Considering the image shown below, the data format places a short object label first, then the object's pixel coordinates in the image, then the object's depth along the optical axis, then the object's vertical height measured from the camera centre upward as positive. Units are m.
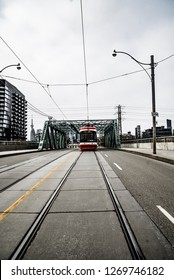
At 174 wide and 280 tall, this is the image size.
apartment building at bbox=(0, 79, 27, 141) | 112.00 +18.41
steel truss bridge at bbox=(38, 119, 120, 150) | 37.84 +3.27
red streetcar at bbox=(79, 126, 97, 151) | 27.80 +0.44
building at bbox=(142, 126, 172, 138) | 168.86 +7.53
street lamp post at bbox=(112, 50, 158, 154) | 16.58 +4.81
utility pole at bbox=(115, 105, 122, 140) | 51.65 +7.23
